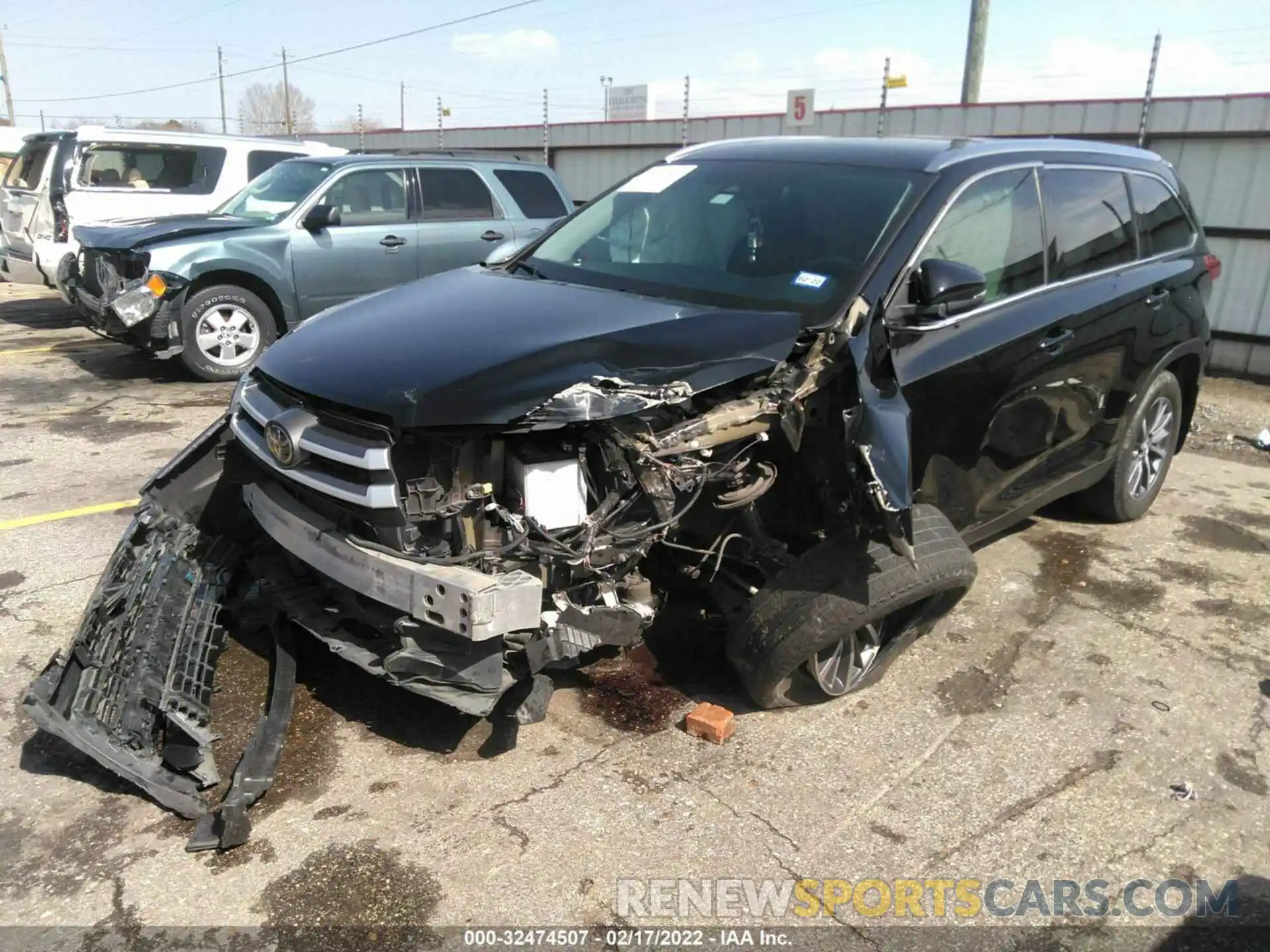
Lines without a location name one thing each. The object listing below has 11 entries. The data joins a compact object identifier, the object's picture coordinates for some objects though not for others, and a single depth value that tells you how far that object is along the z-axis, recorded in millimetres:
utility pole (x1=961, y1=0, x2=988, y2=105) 13766
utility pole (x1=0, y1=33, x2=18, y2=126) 47750
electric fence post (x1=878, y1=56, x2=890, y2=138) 11234
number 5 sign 11742
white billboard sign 24938
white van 29250
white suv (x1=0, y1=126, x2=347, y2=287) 10211
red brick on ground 3299
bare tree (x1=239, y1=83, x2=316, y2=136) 77275
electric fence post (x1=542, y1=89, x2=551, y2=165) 15914
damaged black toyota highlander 2842
